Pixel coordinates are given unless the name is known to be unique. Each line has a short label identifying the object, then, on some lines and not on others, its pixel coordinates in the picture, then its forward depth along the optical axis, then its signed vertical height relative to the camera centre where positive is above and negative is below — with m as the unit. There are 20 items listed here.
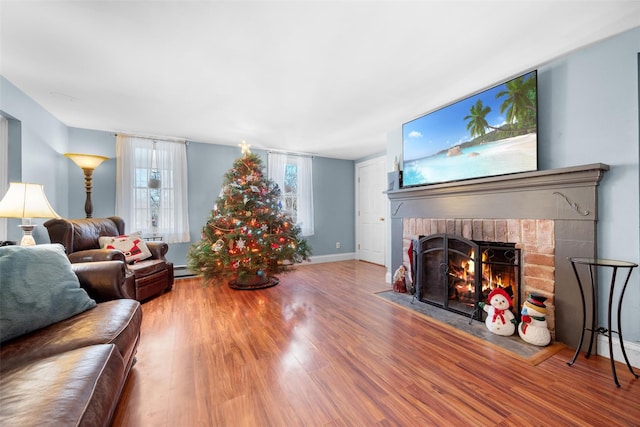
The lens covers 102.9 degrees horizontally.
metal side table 1.50 -0.57
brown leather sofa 0.75 -0.56
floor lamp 3.09 +0.60
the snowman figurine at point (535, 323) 1.90 -0.85
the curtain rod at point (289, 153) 4.73 +1.16
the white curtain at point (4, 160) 2.41 +0.52
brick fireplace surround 1.83 -0.09
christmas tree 3.32 -0.30
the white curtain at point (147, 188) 3.72 +0.41
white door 5.00 +0.04
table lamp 1.91 +0.08
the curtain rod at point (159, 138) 3.76 +1.17
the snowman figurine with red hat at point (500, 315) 2.05 -0.85
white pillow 3.00 -0.38
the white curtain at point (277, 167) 4.74 +0.86
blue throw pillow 1.13 -0.37
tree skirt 3.45 -1.00
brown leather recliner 2.54 -0.39
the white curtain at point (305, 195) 5.05 +0.35
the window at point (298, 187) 4.91 +0.50
